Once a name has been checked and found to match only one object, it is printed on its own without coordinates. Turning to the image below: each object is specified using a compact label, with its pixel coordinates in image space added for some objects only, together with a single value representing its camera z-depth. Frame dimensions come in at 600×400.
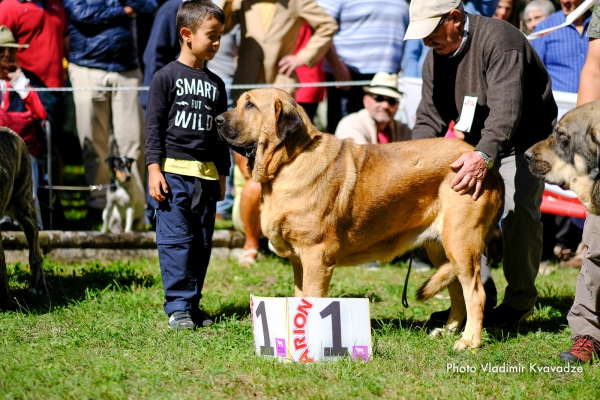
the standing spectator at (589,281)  9.29
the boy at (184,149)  10.55
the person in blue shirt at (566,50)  16.78
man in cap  10.00
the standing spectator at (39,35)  16.19
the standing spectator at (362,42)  18.22
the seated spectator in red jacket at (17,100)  14.89
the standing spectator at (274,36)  16.87
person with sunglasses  16.55
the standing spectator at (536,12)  18.23
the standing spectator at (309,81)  17.81
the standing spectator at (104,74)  16.95
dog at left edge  11.84
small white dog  17.02
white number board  8.60
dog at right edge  8.54
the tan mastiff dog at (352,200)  9.84
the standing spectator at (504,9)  18.28
